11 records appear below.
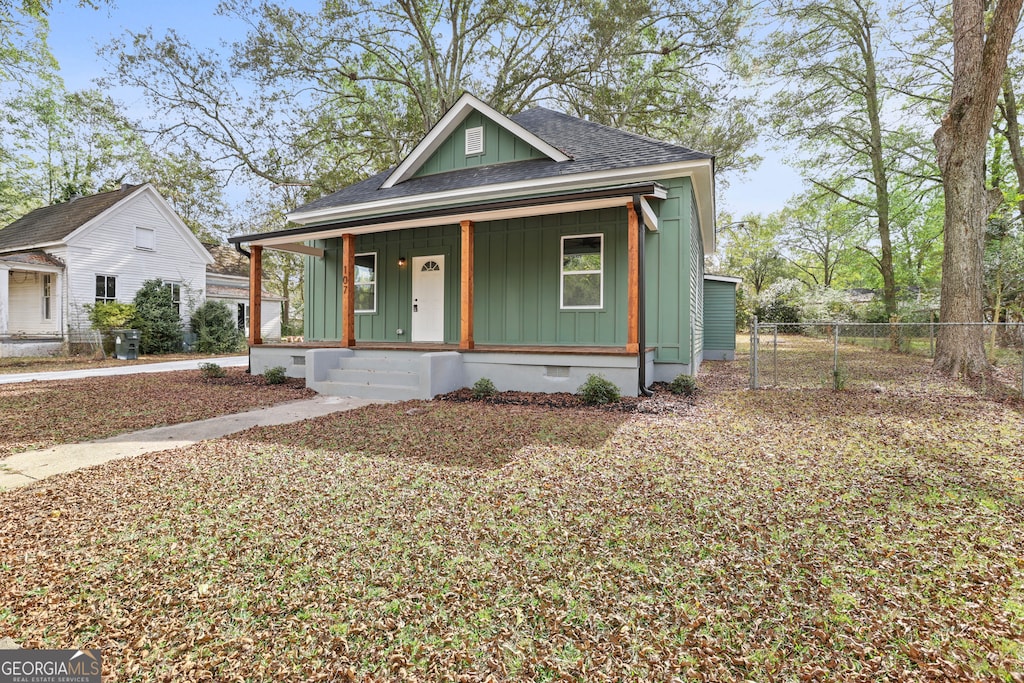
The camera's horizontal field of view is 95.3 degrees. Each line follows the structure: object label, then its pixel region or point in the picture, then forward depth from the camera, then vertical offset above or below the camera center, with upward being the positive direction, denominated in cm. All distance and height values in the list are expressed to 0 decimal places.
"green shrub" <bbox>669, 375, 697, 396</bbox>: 788 -92
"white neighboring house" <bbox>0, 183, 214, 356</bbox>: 1632 +269
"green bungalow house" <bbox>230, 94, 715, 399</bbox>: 785 +143
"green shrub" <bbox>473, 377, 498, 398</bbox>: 751 -93
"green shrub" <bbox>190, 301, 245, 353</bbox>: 1925 +13
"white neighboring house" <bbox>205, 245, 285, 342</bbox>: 2258 +206
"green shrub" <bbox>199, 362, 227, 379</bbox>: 1012 -84
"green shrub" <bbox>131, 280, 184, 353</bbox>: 1742 +45
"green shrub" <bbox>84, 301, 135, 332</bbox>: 1574 +59
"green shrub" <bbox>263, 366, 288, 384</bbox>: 932 -88
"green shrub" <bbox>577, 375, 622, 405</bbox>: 691 -90
